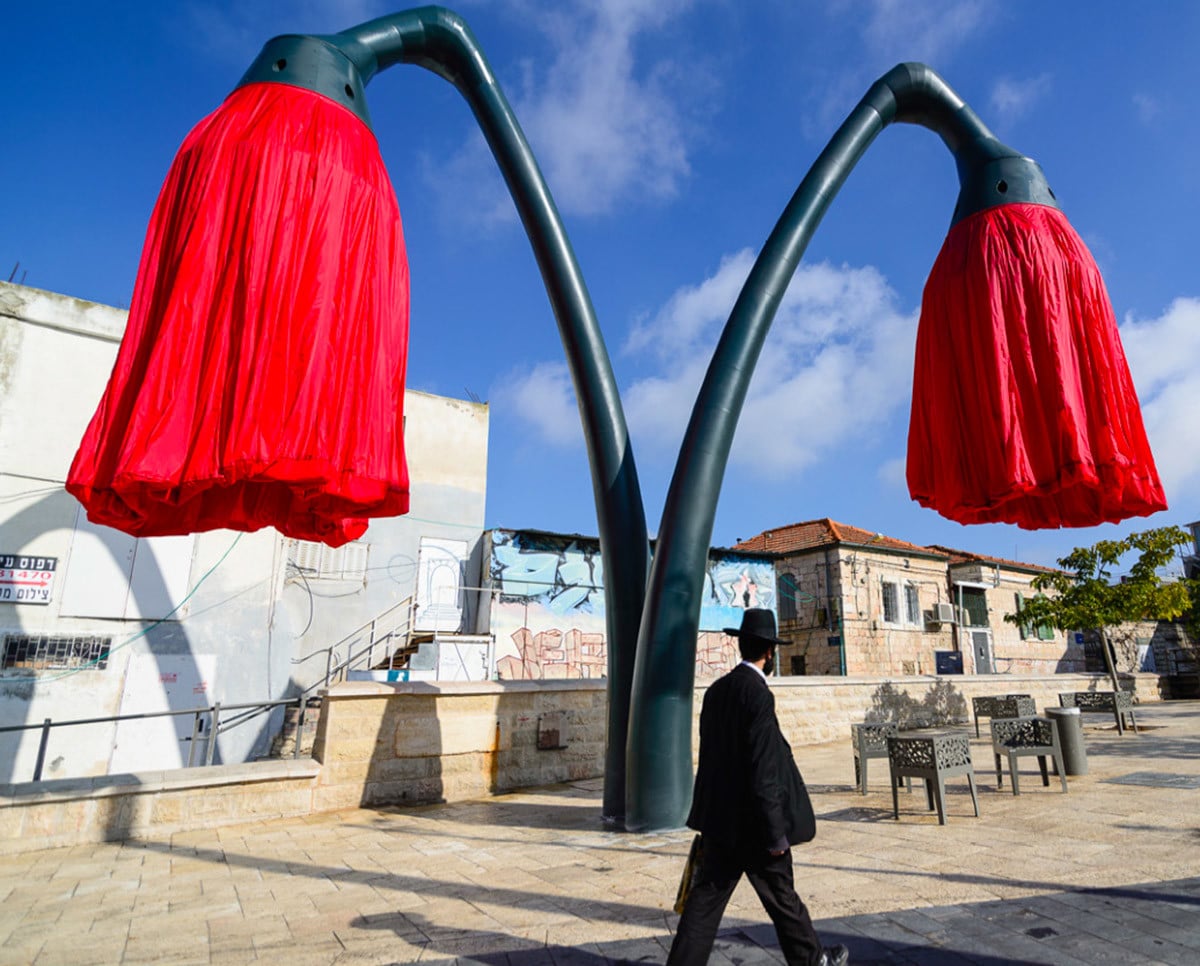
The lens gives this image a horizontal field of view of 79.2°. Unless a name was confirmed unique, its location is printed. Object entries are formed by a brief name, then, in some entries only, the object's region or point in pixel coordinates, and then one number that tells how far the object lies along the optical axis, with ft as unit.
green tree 52.90
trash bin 28.81
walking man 9.64
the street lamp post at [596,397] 22.11
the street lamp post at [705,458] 20.68
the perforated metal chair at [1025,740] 24.70
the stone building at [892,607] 91.69
